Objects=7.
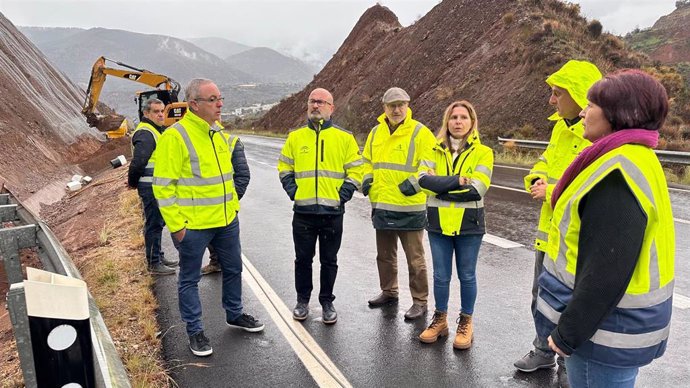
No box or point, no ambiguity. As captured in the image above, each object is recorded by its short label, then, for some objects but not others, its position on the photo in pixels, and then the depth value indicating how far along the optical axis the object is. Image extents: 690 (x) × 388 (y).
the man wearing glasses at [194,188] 4.20
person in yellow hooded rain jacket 3.43
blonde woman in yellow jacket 4.15
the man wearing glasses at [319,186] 4.75
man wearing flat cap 4.74
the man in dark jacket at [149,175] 6.12
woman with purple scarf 1.87
